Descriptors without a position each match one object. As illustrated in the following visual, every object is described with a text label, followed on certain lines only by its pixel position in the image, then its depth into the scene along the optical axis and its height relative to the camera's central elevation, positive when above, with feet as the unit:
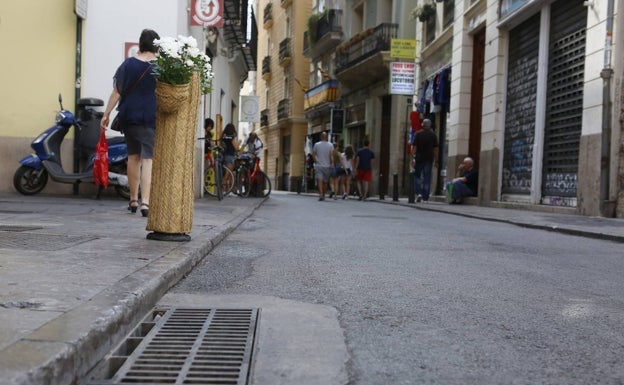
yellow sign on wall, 66.07 +12.75
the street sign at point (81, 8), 34.68 +8.29
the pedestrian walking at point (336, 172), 64.59 +0.38
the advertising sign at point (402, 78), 66.59 +9.99
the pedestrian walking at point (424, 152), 52.31 +2.11
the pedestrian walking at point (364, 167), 63.10 +0.94
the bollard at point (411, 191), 54.44 -1.03
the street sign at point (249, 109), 72.23 +6.88
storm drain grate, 7.22 -2.20
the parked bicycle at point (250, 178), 49.39 -0.38
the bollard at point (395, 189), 59.23 -1.04
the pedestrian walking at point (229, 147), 46.93 +1.78
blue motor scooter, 32.89 +0.12
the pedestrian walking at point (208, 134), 42.85 +2.41
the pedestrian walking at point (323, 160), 58.54 +1.34
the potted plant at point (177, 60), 15.74 +2.60
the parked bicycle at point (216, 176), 40.68 -0.28
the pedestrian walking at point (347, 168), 64.80 +0.77
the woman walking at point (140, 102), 21.91 +2.20
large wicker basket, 15.85 +0.01
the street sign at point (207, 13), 36.32 +8.65
